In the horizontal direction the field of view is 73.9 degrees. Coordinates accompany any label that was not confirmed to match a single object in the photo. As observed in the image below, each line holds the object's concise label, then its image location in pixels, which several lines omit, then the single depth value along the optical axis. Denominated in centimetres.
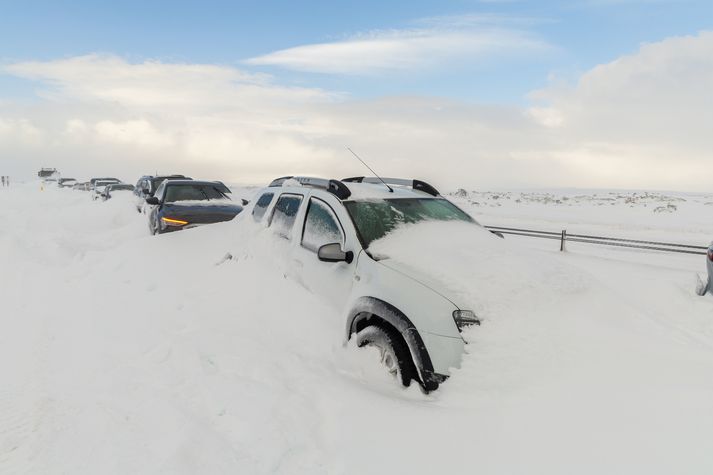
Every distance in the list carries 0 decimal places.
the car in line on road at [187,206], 1151
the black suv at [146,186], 1919
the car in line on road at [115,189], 3012
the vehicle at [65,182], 5659
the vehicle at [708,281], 537
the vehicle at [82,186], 4696
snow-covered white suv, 340
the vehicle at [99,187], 3225
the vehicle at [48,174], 6794
